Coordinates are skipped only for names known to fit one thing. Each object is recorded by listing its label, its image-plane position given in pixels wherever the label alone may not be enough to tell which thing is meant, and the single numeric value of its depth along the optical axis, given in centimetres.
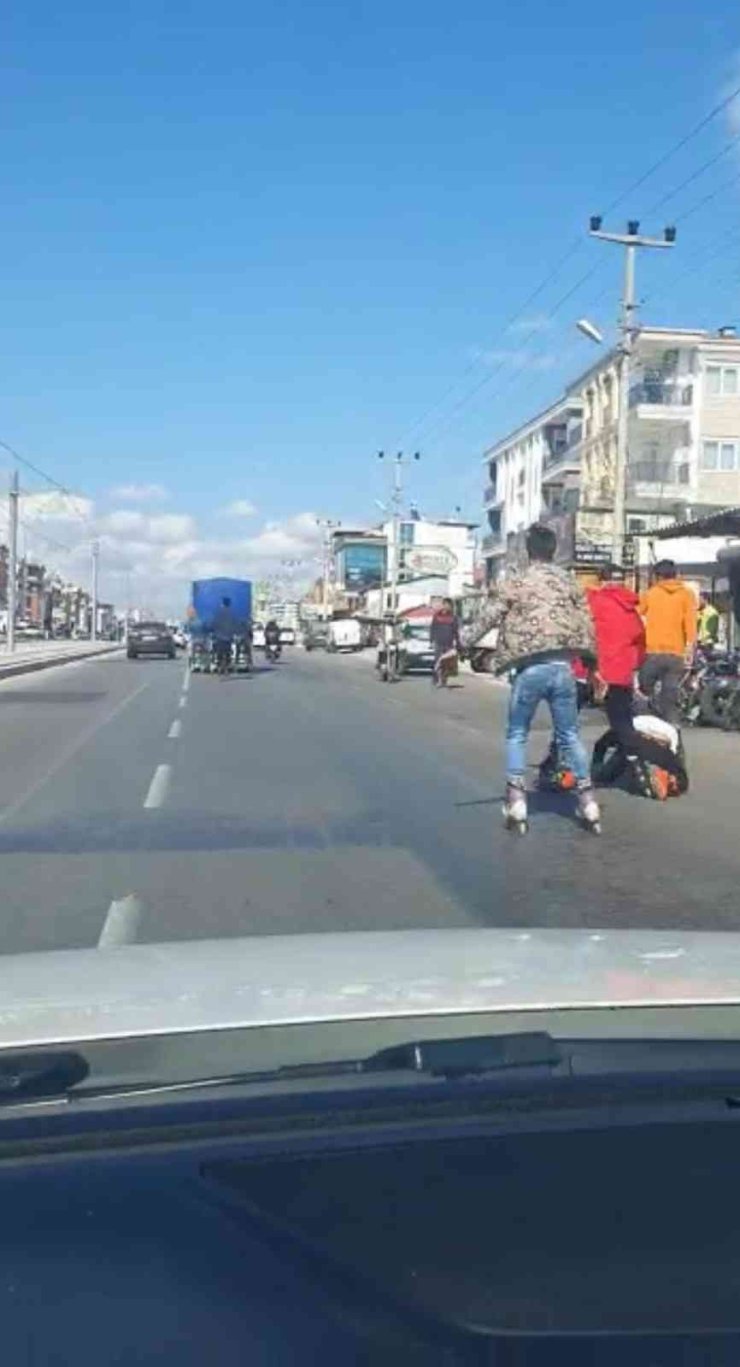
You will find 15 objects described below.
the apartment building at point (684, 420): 6625
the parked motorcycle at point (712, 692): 2247
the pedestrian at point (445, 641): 3569
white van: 8544
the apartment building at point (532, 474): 8312
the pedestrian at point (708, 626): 2520
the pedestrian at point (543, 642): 1096
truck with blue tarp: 4494
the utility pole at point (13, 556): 5503
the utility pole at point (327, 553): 13326
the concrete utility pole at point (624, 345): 3631
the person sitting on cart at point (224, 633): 4409
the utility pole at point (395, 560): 7569
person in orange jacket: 1598
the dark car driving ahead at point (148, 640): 6397
